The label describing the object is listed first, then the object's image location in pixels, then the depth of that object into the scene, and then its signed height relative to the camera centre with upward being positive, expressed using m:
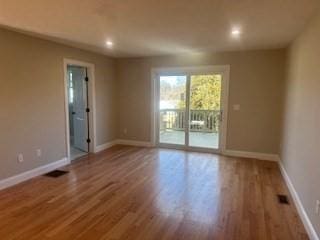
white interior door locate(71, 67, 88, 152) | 5.35 -0.13
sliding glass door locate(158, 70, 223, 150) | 5.41 -0.19
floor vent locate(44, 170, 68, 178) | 3.98 -1.28
